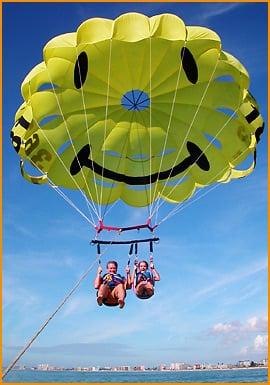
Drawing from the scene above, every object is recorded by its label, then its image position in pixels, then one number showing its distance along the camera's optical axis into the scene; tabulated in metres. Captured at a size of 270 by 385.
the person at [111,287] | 8.05
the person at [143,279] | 8.14
